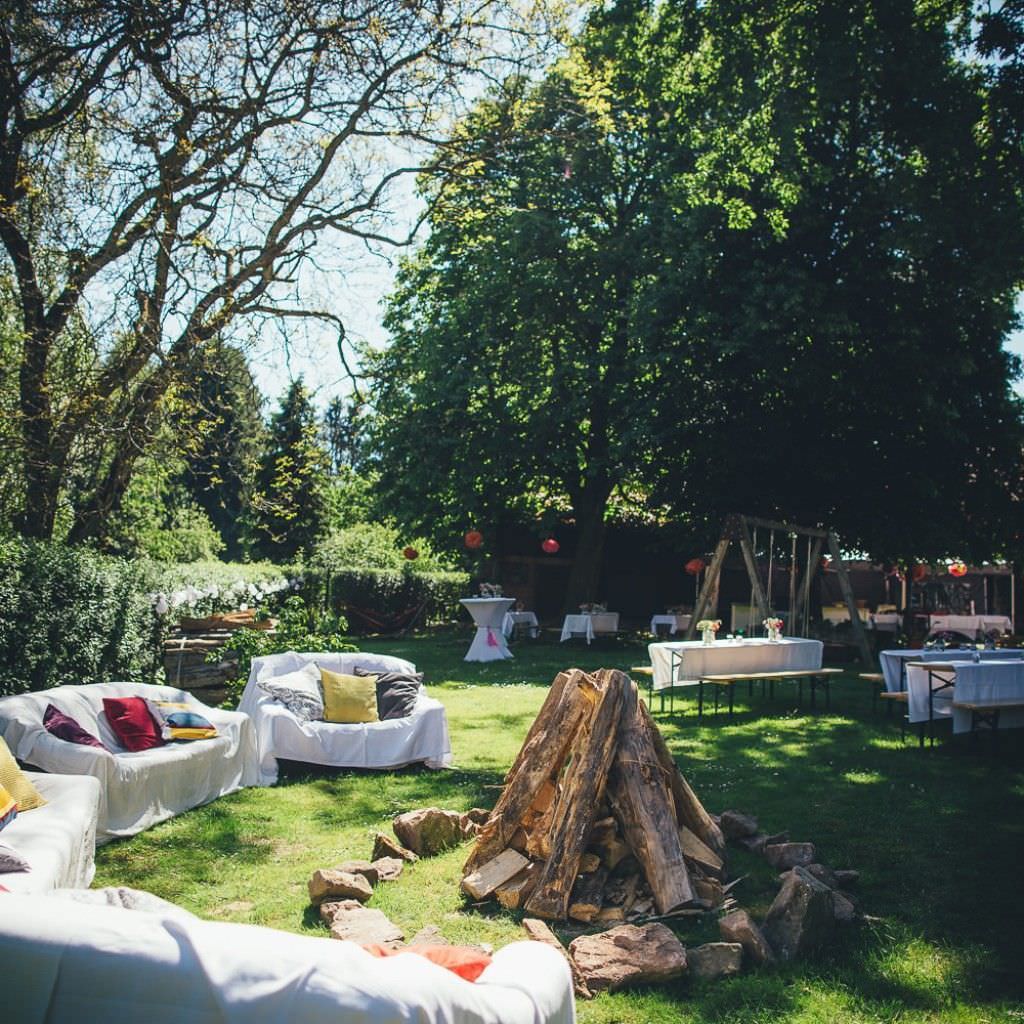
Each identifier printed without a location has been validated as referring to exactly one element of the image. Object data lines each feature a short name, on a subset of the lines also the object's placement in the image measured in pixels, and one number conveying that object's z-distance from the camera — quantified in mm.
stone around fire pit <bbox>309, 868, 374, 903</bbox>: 4609
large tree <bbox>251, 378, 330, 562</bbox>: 9680
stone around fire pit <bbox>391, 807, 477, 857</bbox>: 5629
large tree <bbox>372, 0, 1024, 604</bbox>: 16328
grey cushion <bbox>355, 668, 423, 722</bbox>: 8312
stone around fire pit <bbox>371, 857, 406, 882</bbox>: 5136
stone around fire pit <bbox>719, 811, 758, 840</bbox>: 5840
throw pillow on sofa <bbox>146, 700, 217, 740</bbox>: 6723
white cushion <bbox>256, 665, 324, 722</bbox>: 7922
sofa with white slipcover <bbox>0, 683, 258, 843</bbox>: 5473
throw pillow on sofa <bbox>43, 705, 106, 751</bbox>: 5660
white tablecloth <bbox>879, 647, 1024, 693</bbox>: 10156
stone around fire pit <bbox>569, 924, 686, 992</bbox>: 3836
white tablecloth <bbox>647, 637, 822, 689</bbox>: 10945
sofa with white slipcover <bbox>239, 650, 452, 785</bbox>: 7629
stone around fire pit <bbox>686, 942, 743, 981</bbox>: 3936
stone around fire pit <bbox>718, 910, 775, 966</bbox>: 4035
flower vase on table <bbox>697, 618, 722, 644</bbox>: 11156
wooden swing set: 13008
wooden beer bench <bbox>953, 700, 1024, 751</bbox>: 8594
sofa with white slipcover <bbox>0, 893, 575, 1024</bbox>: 1794
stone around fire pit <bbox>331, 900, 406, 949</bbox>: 4062
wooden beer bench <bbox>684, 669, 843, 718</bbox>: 10859
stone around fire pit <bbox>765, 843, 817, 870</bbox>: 5285
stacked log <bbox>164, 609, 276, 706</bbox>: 10133
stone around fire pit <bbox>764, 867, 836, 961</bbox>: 4129
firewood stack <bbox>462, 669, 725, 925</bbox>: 4742
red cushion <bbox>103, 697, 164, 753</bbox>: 6375
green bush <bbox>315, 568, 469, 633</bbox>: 23625
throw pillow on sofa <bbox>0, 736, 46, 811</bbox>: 4453
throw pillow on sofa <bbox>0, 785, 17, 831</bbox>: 4107
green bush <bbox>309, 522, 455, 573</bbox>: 25105
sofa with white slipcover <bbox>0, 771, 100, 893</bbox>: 3621
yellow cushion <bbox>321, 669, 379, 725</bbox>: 8078
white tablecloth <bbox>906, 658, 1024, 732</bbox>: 8805
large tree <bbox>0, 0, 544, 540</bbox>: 7848
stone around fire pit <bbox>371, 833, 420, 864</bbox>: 5469
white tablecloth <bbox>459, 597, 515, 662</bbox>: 16500
